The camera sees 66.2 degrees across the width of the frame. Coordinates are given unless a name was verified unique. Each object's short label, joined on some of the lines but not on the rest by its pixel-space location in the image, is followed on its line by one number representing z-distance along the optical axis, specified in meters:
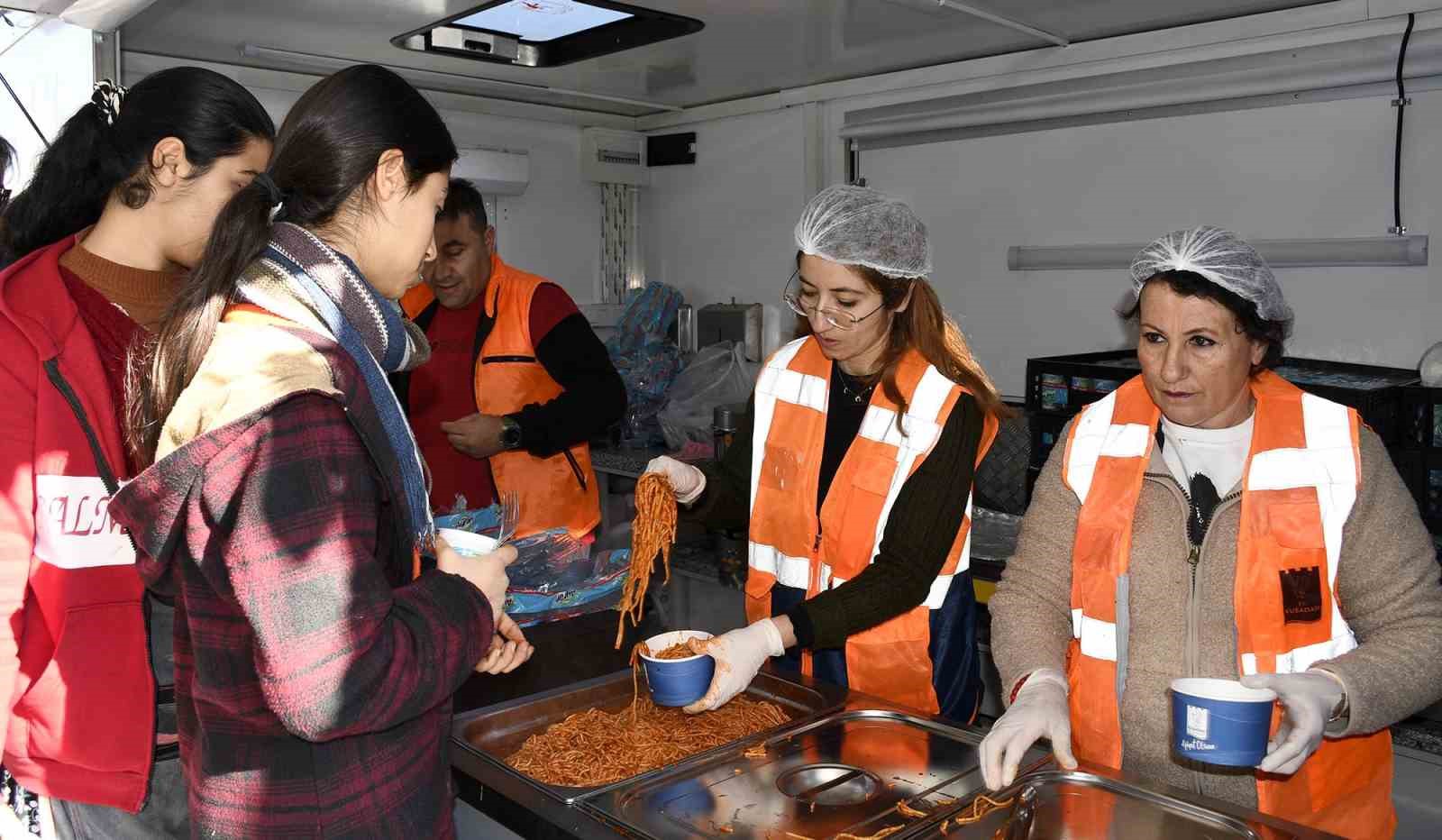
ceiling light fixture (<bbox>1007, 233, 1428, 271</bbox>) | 3.64
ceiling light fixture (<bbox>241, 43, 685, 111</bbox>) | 4.52
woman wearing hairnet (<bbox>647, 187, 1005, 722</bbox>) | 2.47
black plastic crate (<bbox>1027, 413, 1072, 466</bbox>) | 3.72
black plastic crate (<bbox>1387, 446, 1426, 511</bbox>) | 3.13
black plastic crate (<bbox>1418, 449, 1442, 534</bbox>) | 3.11
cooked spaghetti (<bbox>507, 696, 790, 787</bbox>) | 1.95
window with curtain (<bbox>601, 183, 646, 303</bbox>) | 6.45
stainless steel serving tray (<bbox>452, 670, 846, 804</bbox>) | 1.98
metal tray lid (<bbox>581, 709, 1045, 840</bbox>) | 1.75
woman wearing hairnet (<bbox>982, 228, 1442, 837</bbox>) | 2.02
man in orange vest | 3.97
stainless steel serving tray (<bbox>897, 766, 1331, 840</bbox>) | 1.67
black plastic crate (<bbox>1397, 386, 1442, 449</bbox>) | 3.11
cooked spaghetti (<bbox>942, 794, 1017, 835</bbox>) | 1.71
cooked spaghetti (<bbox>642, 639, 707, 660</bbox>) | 2.08
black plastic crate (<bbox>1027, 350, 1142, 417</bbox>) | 3.58
